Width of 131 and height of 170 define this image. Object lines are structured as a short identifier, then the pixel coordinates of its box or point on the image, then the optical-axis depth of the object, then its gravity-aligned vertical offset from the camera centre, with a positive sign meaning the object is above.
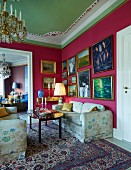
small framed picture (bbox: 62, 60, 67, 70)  5.26 +0.93
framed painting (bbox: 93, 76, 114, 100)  3.11 -0.02
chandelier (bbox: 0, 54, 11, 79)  7.30 +1.01
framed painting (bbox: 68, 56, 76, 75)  4.66 +0.81
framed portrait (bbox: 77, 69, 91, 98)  3.93 +0.12
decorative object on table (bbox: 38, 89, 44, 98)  4.67 -0.19
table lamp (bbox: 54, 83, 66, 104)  4.71 -0.05
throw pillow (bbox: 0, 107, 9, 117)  3.49 -0.67
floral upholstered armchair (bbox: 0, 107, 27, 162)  2.00 -0.81
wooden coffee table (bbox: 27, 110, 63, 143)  2.85 -0.66
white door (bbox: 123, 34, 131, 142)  2.71 -0.06
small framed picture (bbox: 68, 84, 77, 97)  4.64 -0.09
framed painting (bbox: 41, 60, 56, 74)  5.12 +0.85
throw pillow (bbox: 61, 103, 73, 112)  4.26 -0.64
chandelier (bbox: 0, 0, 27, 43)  2.28 +1.13
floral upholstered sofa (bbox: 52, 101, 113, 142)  2.72 -0.83
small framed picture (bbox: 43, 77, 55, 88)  5.17 +0.23
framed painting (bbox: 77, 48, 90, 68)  3.94 +0.92
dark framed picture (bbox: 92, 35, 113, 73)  3.13 +0.84
